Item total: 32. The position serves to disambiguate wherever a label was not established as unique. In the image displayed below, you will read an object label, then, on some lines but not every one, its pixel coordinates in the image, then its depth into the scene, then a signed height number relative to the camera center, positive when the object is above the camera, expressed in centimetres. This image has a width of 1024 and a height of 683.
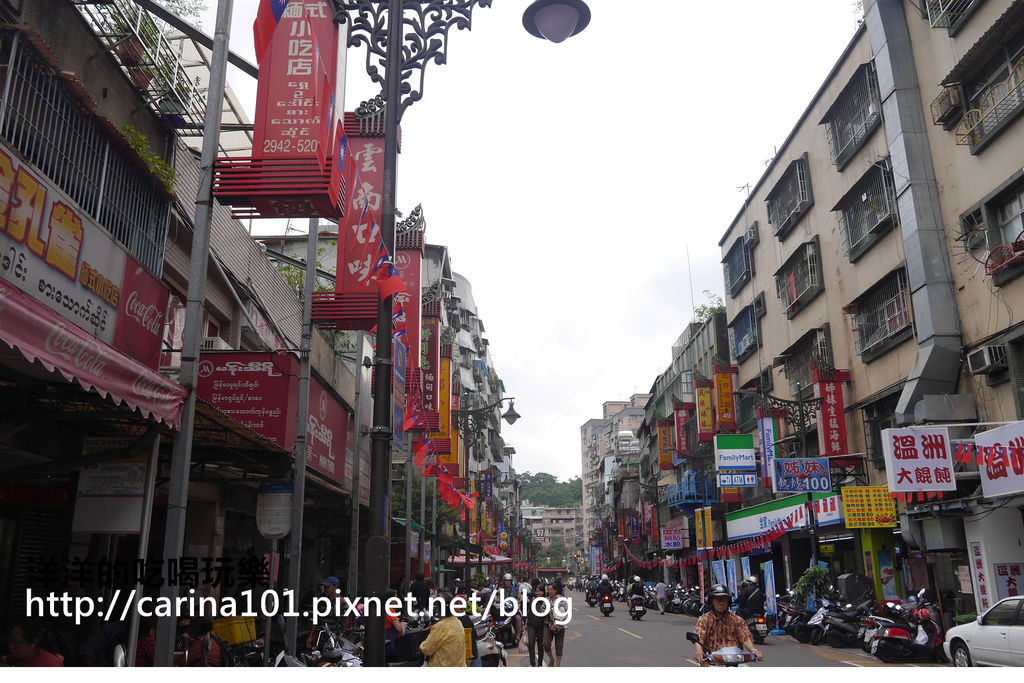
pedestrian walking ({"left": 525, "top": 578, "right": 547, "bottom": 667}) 1421 -124
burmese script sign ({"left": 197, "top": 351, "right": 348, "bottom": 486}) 1317 +299
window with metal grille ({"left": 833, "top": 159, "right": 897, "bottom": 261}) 2311 +1080
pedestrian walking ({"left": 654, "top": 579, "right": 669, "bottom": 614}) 3753 -152
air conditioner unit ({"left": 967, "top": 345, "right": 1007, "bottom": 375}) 1780 +446
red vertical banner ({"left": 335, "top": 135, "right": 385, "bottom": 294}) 1301 +586
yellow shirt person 835 -85
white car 1173 -128
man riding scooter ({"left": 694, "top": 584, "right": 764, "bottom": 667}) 849 -74
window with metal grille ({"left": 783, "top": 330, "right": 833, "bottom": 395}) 2792 +755
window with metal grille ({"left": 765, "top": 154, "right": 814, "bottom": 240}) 2983 +1438
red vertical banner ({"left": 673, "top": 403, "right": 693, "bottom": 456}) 4472 +755
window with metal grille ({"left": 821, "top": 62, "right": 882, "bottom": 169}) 2420 +1433
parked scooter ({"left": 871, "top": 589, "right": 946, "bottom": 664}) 1537 -161
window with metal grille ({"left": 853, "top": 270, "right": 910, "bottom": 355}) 2253 +733
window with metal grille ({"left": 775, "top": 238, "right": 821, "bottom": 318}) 2873 +1070
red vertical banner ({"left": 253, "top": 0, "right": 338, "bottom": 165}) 875 +538
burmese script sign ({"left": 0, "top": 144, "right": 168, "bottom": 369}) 771 +338
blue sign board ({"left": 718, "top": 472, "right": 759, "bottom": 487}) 3247 +333
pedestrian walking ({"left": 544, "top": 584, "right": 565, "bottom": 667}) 1412 -125
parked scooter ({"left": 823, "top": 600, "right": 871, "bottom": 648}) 1742 -148
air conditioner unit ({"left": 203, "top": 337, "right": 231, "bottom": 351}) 1542 +440
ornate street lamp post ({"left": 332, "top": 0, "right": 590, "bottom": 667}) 769 +565
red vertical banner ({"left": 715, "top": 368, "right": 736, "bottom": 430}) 3775 +745
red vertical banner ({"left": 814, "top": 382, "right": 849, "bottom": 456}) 2527 +446
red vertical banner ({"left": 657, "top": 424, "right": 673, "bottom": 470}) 4844 +694
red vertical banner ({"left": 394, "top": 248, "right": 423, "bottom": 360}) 1869 +653
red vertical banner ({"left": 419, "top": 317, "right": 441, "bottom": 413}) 2476 +638
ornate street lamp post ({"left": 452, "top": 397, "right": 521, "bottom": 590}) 2652 +582
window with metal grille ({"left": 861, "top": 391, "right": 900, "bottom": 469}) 2332 +408
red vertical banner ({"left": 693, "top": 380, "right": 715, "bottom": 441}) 3816 +707
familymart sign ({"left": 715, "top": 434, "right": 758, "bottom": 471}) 3191 +431
